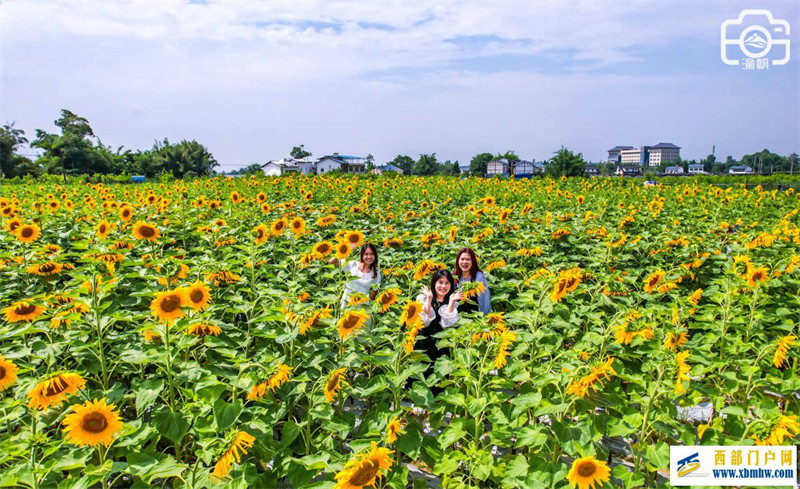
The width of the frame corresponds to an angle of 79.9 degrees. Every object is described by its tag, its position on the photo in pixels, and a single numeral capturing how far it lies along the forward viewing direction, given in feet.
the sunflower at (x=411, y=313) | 9.79
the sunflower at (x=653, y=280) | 13.13
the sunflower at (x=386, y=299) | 10.68
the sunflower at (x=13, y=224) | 18.30
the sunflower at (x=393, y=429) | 7.29
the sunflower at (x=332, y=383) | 7.77
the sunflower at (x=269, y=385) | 7.36
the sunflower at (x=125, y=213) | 19.94
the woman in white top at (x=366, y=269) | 15.43
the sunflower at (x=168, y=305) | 8.28
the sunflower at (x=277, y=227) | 18.31
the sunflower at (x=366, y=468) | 6.23
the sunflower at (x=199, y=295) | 9.04
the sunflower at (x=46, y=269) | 13.11
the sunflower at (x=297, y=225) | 19.22
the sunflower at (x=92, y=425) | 6.83
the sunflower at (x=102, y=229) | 16.55
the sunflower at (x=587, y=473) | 6.72
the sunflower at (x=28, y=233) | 15.79
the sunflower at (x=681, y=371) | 7.19
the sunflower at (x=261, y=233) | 16.94
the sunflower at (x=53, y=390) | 7.06
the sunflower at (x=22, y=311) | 9.13
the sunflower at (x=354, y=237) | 16.88
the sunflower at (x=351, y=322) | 8.90
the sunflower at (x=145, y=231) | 14.44
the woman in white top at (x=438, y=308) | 13.34
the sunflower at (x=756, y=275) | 12.50
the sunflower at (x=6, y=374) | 7.48
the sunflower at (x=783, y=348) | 8.84
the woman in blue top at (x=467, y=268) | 15.03
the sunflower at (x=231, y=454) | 6.42
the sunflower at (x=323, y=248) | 15.94
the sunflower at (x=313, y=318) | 8.97
